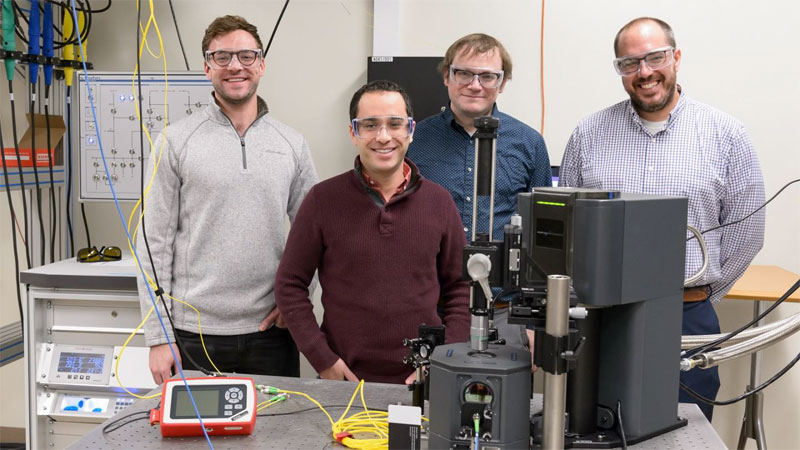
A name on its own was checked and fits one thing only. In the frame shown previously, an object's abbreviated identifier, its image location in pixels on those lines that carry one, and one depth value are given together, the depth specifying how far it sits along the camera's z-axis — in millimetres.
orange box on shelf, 3061
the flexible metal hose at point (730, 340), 1500
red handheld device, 1454
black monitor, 3229
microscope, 1254
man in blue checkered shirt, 2324
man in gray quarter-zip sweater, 2301
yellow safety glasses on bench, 2879
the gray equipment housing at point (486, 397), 1252
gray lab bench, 1431
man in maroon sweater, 2008
